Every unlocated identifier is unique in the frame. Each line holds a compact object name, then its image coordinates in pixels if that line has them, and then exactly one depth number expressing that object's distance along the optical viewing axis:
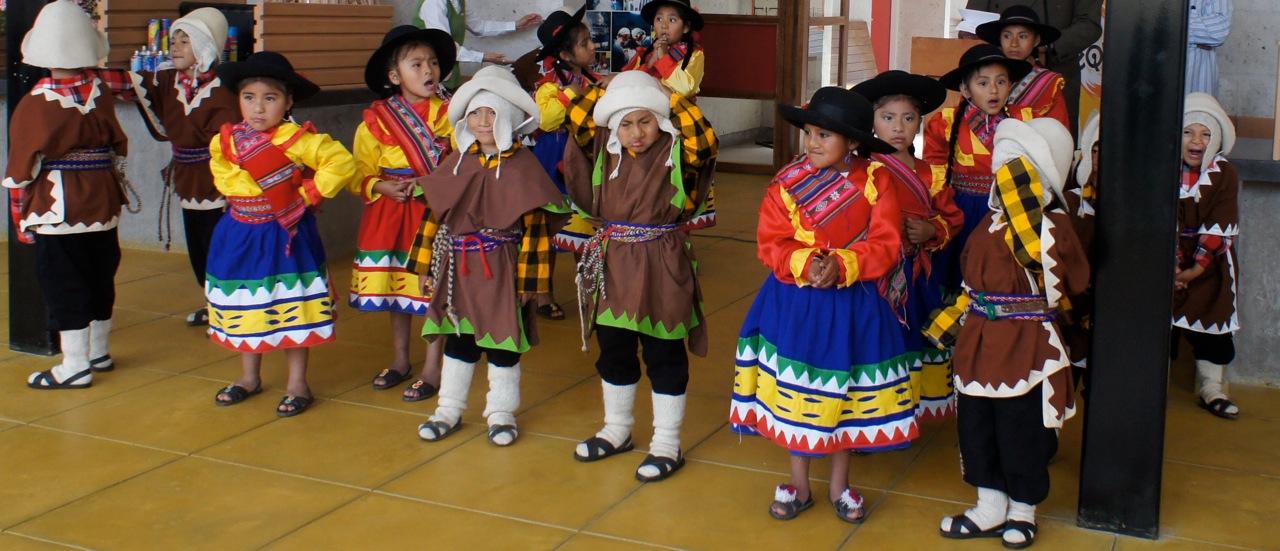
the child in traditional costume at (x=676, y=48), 6.76
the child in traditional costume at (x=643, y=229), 4.29
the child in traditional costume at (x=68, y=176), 5.25
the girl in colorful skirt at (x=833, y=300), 3.81
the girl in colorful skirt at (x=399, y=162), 5.16
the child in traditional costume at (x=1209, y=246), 4.97
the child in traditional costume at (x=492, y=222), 4.53
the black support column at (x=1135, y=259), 3.70
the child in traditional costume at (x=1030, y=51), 4.91
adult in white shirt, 7.90
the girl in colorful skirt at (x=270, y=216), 4.88
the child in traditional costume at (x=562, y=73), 6.36
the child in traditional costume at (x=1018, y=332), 3.70
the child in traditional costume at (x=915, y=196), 4.29
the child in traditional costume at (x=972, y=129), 4.77
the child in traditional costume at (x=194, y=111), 5.94
